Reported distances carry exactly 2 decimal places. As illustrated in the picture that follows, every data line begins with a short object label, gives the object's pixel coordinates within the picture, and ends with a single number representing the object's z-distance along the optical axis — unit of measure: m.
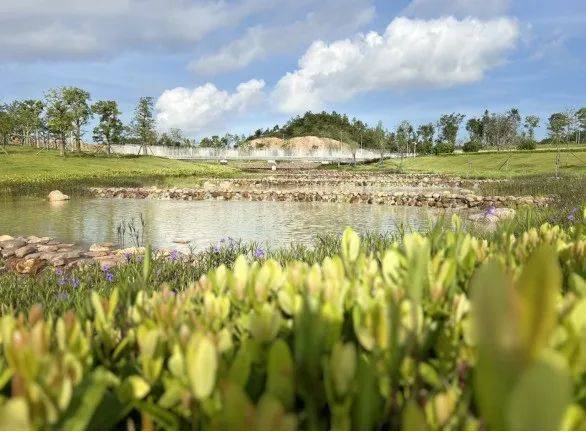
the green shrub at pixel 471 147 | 86.20
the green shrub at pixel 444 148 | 86.94
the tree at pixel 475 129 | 111.06
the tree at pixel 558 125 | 74.54
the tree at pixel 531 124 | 104.81
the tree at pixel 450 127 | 112.75
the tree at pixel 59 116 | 56.66
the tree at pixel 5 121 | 58.25
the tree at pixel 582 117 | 75.47
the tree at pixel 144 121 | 74.75
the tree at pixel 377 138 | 93.21
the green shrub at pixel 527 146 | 71.50
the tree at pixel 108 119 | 69.12
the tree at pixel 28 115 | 72.95
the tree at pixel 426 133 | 114.20
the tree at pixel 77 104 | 61.53
